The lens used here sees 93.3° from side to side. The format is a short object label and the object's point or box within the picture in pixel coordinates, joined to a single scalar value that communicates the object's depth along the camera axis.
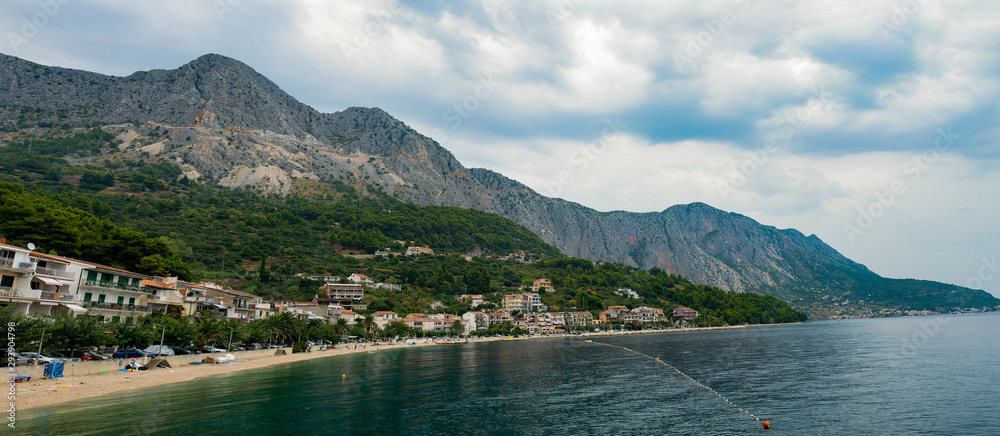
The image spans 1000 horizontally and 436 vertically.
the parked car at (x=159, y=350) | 43.31
